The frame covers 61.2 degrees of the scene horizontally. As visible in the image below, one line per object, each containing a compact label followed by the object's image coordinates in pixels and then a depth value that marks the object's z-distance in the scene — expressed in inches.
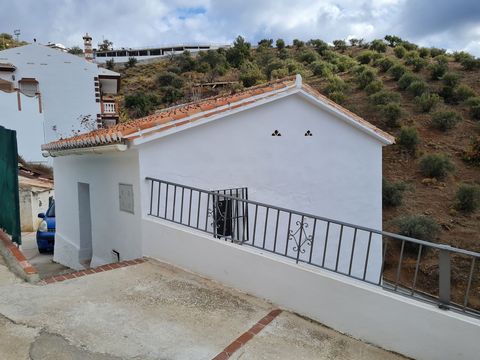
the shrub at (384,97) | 851.4
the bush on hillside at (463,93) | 869.8
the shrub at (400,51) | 1267.2
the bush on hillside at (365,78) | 987.9
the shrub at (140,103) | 1377.0
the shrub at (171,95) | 1486.2
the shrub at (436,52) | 1269.4
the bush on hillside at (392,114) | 789.9
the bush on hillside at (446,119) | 770.8
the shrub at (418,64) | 1066.1
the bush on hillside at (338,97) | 861.8
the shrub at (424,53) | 1260.5
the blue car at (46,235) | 481.4
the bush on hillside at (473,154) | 688.4
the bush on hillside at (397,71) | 1022.4
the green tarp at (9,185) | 258.8
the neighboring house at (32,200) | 653.3
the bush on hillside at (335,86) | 938.7
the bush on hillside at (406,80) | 953.6
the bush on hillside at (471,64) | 1034.1
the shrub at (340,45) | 1633.9
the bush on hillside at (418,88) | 904.9
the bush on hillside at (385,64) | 1106.7
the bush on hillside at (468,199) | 555.5
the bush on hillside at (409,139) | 719.7
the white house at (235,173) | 249.0
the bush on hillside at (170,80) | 1628.1
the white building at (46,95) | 954.7
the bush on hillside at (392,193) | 591.8
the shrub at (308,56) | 1384.1
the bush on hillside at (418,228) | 480.7
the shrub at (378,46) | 1422.2
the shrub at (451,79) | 918.4
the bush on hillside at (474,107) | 806.5
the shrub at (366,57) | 1247.5
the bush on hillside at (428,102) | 836.6
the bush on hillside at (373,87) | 924.6
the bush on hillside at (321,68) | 1118.4
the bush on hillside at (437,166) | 648.4
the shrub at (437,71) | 991.0
